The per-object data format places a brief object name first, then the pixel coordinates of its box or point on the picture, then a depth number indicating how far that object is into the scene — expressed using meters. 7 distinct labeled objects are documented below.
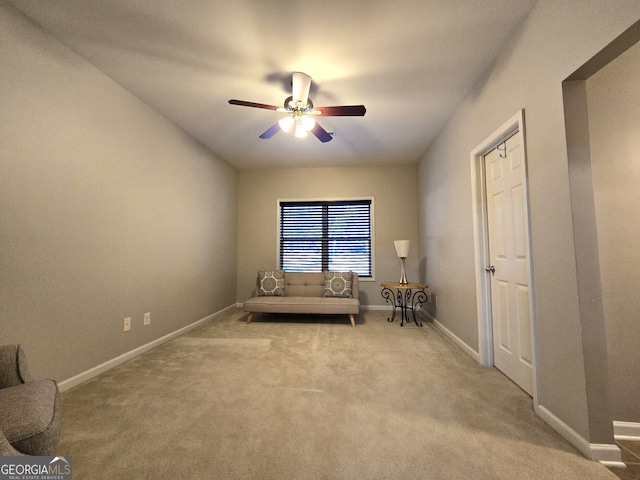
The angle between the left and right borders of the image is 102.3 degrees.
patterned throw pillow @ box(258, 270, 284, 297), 4.19
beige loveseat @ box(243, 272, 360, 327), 3.68
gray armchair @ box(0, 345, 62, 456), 0.92
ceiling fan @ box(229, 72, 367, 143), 2.19
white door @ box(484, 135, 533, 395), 1.90
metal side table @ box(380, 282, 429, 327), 4.08
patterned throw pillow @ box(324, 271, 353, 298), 4.09
